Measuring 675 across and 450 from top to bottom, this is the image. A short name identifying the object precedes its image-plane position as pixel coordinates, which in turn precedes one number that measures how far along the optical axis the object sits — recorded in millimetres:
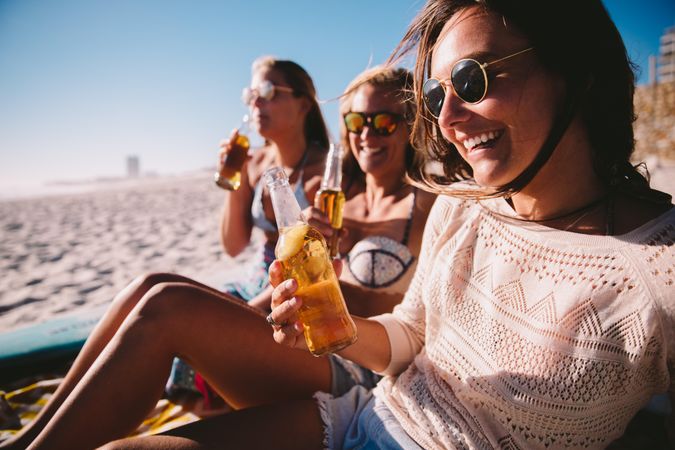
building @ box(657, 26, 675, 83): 29956
